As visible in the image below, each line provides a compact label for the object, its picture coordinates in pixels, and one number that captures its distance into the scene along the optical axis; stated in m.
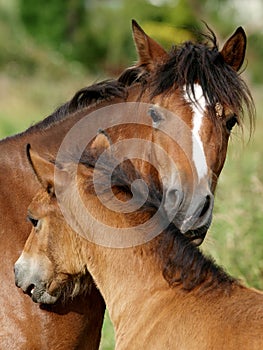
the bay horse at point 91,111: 9.63
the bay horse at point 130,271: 8.36
